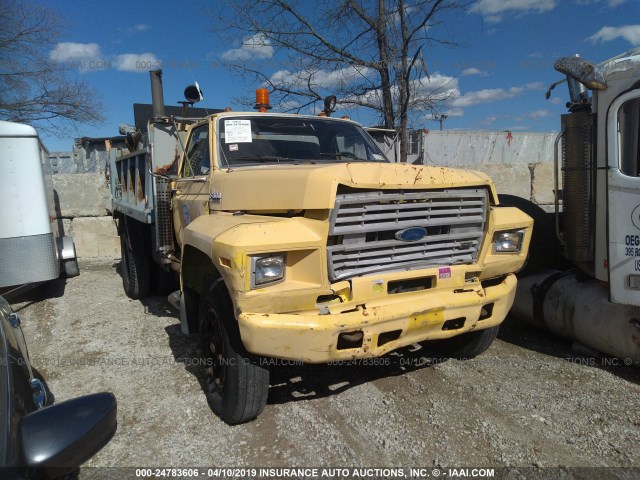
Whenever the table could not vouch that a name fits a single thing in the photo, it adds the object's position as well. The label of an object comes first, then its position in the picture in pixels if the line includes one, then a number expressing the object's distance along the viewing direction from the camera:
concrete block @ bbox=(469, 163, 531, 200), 8.53
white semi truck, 3.75
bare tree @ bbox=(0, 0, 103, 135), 13.30
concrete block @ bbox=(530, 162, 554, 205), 8.59
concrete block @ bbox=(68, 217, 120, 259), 9.73
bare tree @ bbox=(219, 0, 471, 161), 8.32
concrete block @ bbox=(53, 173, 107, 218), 9.60
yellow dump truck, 2.73
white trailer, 5.56
